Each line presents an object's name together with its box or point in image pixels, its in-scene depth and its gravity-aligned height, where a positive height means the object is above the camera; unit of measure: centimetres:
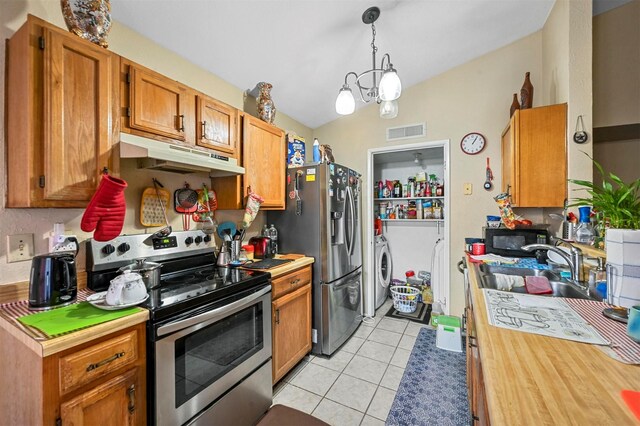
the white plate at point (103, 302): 112 -39
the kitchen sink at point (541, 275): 140 -41
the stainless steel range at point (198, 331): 119 -62
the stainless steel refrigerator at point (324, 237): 238 -23
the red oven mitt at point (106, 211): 121 +1
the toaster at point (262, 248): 235 -31
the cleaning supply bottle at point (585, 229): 158 -11
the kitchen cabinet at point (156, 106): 142 +61
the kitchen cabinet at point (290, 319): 195 -84
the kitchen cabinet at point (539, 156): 199 +41
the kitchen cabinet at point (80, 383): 90 -62
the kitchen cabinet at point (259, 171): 207 +34
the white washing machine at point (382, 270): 350 -80
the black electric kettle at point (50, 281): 112 -29
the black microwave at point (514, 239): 217 -23
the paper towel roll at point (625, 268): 86 -19
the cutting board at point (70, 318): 96 -40
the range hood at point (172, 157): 133 +30
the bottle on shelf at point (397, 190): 386 +30
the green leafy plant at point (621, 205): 107 +2
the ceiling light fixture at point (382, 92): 164 +76
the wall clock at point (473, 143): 277 +70
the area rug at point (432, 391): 171 -129
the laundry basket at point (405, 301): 341 -113
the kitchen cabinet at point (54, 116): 113 +42
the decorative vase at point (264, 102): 237 +96
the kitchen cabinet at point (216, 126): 176 +60
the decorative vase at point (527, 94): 226 +97
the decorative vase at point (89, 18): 125 +92
